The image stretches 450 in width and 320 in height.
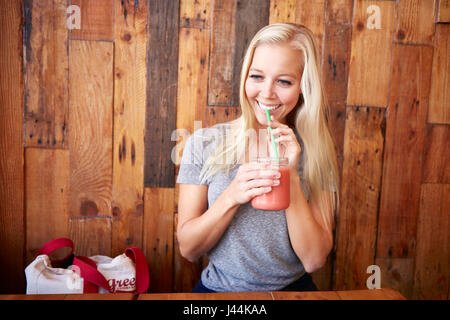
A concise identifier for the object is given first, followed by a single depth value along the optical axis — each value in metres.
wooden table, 0.76
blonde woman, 1.15
